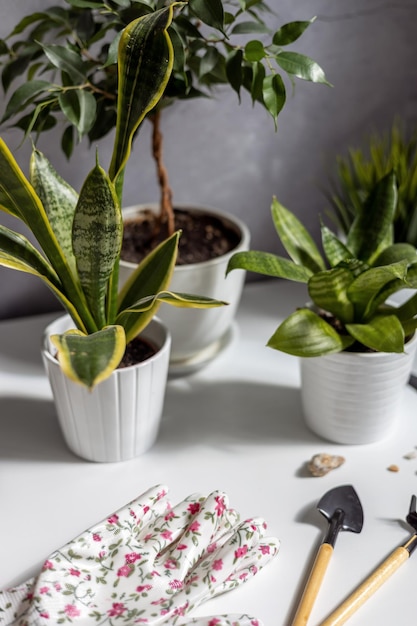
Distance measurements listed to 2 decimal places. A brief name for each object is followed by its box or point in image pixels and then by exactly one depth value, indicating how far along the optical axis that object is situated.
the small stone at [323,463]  0.85
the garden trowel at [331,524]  0.69
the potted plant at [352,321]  0.81
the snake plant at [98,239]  0.67
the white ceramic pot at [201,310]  0.95
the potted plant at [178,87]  0.77
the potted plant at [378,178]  1.04
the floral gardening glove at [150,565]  0.67
